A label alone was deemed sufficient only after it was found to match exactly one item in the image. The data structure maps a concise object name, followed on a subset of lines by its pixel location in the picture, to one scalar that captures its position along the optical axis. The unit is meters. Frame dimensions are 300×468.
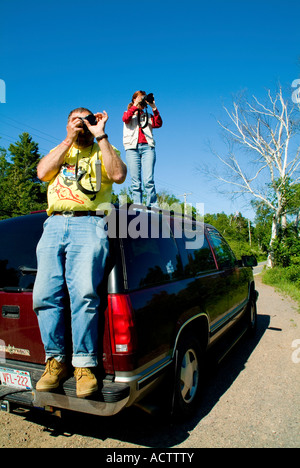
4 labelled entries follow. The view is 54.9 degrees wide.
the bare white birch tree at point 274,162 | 20.08
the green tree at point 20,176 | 22.95
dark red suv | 1.97
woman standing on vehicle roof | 4.42
